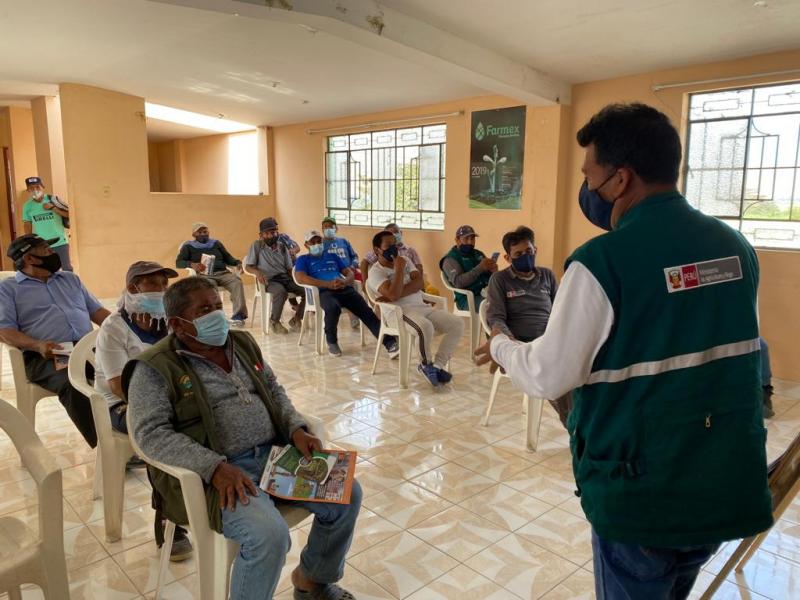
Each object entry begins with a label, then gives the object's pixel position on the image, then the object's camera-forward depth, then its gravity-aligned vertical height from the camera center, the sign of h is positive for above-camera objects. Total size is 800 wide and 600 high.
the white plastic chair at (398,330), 4.30 -0.95
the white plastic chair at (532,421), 3.15 -1.16
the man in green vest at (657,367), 1.00 -0.28
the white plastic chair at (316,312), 5.31 -0.98
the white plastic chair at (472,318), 5.11 -0.98
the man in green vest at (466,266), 5.07 -0.53
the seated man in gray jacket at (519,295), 3.48 -0.53
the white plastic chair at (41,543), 1.50 -0.91
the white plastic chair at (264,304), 6.15 -1.05
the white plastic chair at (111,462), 2.26 -1.00
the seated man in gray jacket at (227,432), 1.62 -0.70
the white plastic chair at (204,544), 1.64 -0.97
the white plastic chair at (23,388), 2.85 -0.90
